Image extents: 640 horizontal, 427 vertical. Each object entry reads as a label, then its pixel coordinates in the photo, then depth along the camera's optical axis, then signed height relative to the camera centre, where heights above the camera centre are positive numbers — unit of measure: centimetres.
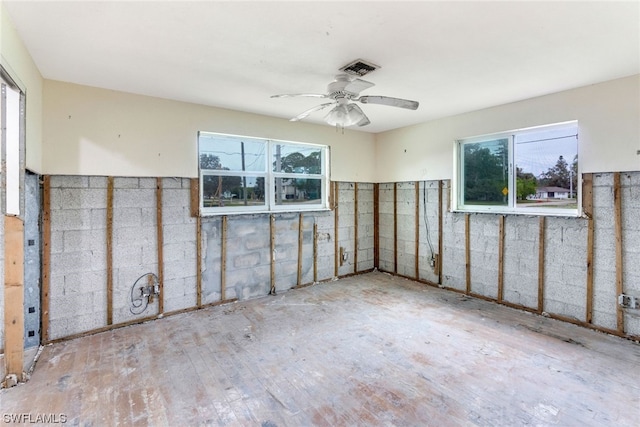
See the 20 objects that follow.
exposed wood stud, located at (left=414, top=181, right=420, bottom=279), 521 -41
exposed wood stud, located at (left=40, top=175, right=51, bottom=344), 311 -45
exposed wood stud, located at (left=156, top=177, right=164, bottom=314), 371 -38
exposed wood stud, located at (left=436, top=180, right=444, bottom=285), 489 -39
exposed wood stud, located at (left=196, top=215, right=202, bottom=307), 401 -63
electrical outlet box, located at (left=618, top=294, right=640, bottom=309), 312 -91
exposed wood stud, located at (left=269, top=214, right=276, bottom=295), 464 -59
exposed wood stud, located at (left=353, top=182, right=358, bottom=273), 569 -28
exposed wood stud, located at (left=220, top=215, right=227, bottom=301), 420 -65
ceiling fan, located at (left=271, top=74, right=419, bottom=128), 281 +102
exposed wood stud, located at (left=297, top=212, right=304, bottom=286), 497 -43
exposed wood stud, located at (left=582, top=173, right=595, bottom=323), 339 -17
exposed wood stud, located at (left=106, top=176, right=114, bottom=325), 343 -41
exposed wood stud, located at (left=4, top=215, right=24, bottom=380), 238 -63
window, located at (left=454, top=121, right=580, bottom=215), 368 +53
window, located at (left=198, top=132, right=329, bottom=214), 419 +56
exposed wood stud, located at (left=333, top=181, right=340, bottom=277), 542 -37
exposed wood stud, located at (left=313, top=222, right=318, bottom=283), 516 -67
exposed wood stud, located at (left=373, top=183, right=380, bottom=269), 598 -26
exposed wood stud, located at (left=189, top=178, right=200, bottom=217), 394 +19
